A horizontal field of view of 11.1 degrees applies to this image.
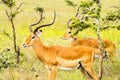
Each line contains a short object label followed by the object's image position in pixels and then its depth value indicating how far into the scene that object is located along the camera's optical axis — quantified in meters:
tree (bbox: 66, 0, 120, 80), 11.91
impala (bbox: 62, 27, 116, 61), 17.33
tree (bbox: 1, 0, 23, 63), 16.41
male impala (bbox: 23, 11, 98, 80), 13.38
